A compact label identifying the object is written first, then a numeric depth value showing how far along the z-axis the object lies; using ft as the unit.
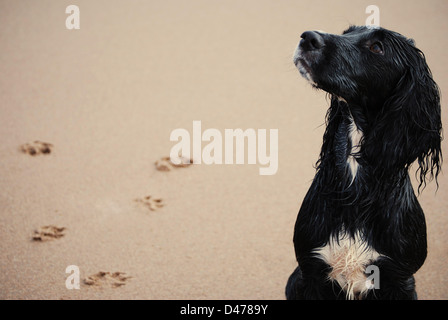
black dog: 6.76
